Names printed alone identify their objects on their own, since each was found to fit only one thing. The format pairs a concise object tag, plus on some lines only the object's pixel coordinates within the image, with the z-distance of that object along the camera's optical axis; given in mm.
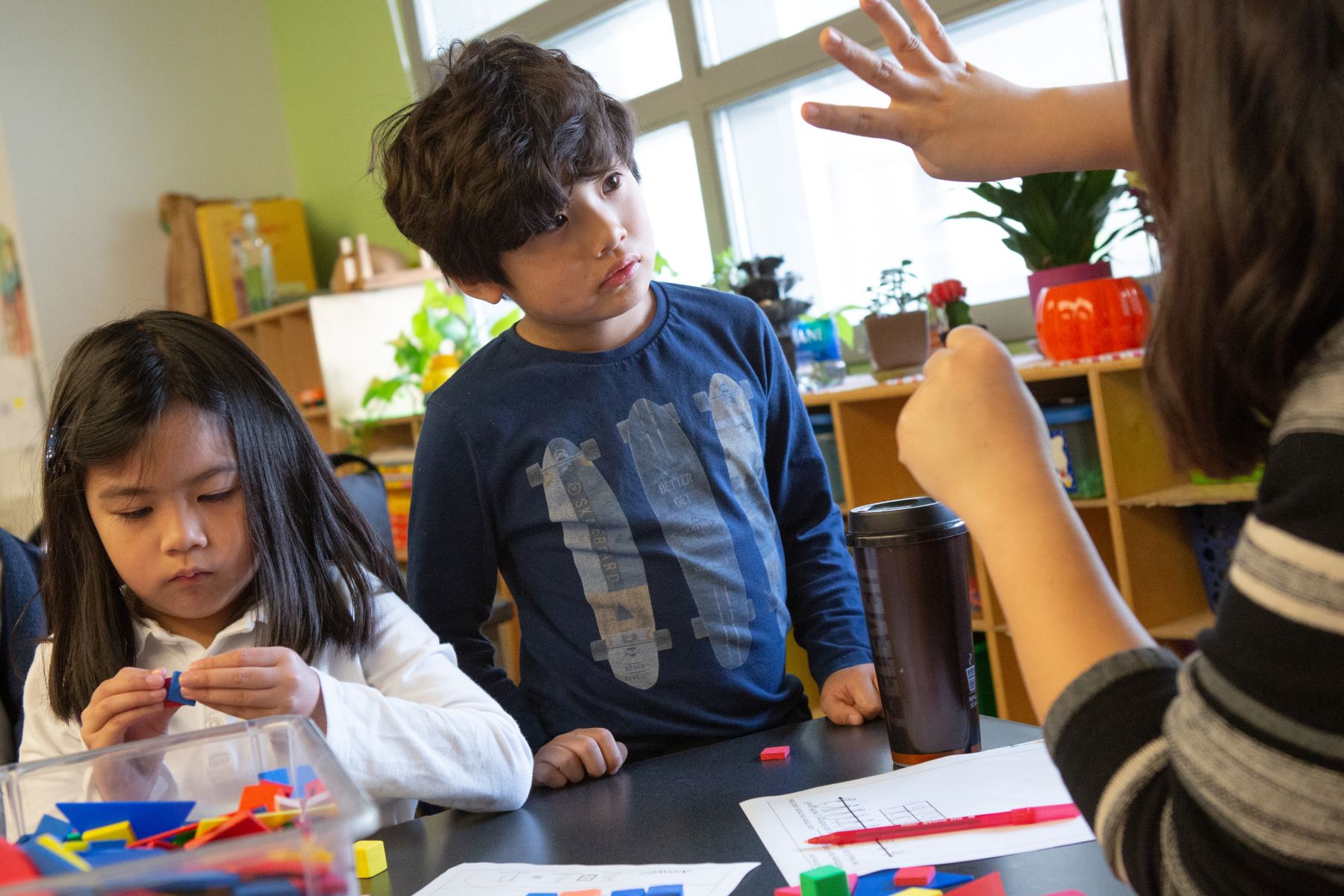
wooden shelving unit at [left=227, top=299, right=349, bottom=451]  4375
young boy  1272
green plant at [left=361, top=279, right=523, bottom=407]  3795
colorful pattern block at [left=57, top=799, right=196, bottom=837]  685
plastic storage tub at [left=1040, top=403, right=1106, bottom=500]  2184
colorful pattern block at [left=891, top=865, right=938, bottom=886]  695
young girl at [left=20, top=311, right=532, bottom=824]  1067
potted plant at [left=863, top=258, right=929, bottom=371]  2514
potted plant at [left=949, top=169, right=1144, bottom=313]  2201
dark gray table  790
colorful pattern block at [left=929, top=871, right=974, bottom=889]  693
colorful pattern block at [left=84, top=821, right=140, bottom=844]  674
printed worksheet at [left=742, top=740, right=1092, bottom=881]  743
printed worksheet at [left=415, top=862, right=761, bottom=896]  745
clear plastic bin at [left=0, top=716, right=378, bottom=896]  678
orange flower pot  2100
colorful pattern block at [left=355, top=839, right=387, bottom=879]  865
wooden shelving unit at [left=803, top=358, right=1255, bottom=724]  2062
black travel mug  868
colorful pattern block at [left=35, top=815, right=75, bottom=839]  665
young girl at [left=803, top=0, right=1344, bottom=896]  483
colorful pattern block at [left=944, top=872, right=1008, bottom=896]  672
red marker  769
